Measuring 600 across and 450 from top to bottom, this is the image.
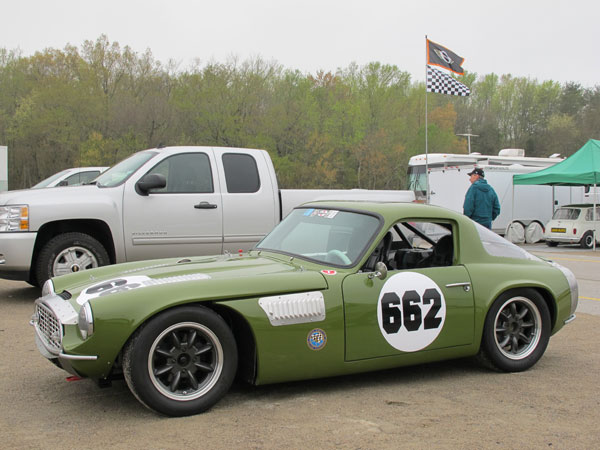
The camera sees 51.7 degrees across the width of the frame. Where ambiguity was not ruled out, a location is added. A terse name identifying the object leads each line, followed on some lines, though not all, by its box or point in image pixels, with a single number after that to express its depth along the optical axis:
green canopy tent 18.38
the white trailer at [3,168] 22.49
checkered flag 22.73
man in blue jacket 10.18
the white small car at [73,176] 14.55
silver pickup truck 7.45
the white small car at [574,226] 19.56
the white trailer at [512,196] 22.31
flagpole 24.88
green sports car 3.61
